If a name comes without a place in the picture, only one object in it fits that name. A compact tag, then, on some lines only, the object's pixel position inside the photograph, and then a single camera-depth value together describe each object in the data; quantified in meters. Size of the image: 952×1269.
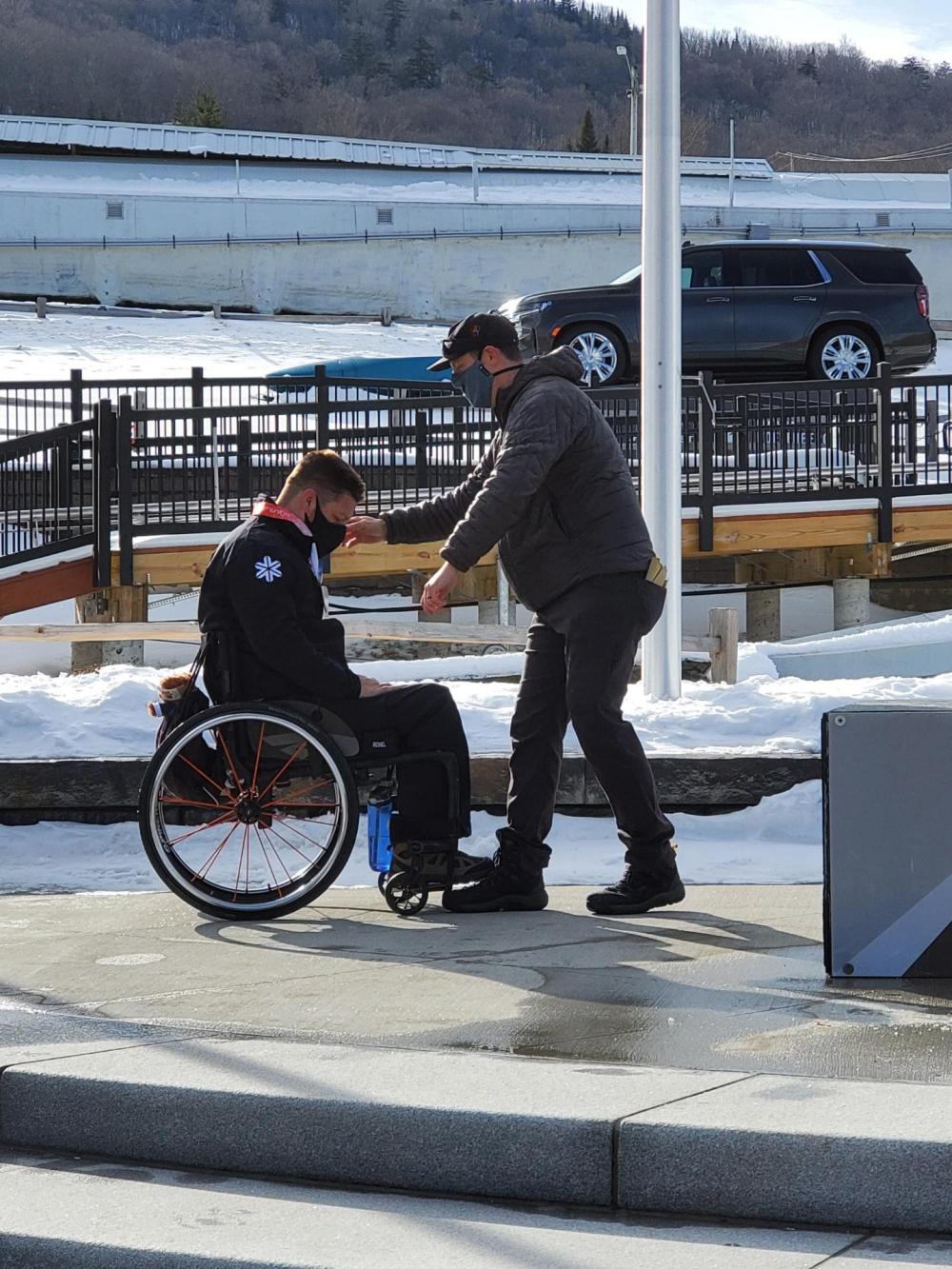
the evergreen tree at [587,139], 91.75
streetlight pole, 63.02
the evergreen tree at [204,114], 77.75
